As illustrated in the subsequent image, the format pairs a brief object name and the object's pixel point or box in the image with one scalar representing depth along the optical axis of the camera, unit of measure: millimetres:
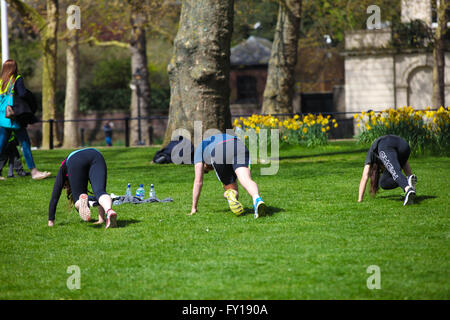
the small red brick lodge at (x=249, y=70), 44219
